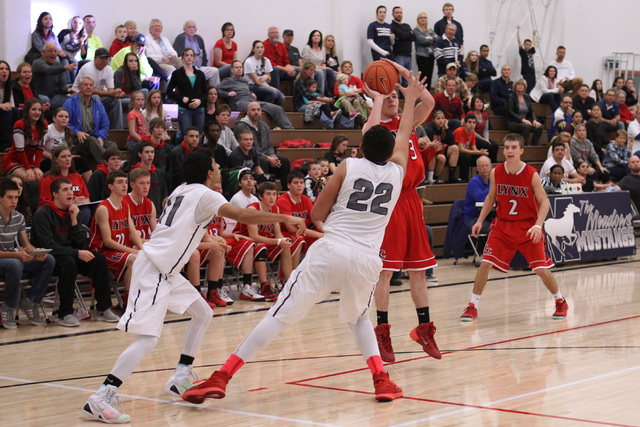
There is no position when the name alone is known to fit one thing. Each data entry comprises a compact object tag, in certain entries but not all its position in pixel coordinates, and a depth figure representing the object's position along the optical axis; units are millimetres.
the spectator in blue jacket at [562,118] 17219
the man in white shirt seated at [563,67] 20156
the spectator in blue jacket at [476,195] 12273
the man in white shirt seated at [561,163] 14094
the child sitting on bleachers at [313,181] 11008
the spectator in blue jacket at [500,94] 17938
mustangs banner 12094
